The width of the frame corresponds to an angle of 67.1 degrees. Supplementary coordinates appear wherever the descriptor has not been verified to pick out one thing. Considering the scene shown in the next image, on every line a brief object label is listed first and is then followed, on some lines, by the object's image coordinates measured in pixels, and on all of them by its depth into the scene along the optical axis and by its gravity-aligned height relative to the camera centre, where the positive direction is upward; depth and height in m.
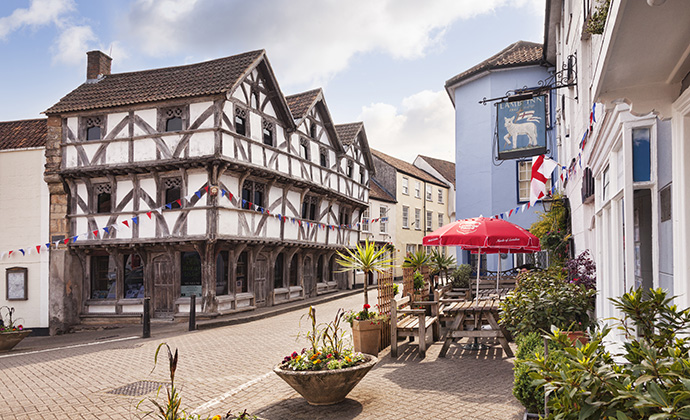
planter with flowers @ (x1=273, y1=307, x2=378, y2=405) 6.34 -1.79
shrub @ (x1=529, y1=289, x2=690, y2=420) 2.20 -0.72
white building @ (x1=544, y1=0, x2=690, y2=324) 2.90 +0.68
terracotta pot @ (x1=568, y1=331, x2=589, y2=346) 6.28 -1.34
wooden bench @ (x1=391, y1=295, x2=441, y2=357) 9.23 -1.89
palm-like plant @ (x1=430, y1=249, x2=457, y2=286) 19.88 -1.39
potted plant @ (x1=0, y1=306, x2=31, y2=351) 14.48 -3.01
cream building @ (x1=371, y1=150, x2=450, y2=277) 38.47 +2.17
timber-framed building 18.48 +1.56
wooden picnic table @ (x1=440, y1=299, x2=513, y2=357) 9.00 -1.74
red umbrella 10.27 -0.18
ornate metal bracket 10.59 +3.12
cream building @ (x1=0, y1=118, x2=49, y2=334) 20.53 -0.10
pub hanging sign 10.99 +2.14
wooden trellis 10.12 -1.48
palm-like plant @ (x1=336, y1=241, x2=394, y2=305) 10.66 -0.70
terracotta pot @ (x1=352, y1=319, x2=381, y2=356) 9.45 -2.00
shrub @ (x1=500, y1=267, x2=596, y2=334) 6.33 -1.01
